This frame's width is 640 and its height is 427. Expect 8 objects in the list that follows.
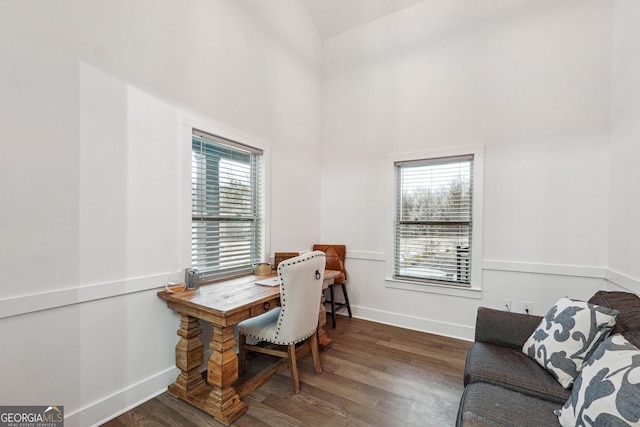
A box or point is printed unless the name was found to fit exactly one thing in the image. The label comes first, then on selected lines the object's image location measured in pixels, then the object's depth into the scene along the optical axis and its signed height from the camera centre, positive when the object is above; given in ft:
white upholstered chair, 6.39 -2.59
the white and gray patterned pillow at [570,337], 4.62 -2.33
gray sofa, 3.96 -3.04
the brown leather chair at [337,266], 11.35 -2.52
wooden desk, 5.68 -2.99
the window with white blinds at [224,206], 7.73 +0.11
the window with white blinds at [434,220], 10.07 -0.38
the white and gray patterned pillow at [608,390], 3.08 -2.29
